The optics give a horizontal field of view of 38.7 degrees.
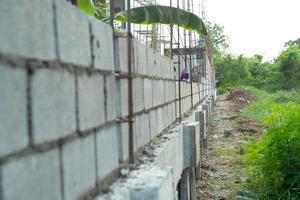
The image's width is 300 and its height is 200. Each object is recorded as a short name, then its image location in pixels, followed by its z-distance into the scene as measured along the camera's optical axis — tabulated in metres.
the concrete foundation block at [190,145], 4.61
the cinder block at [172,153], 3.09
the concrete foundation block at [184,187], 4.95
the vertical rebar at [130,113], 2.59
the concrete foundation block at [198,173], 7.08
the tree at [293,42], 67.02
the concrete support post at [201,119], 7.01
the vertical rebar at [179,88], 5.51
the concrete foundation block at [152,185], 2.09
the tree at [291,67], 40.59
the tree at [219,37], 65.12
